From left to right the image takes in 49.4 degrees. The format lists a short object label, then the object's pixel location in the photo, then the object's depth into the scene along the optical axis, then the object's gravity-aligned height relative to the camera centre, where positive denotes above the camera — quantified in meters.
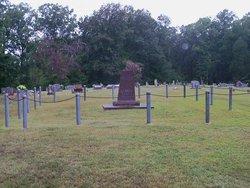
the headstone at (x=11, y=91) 20.03 -0.46
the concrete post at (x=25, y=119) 7.89 -1.00
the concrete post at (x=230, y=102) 11.50 -0.80
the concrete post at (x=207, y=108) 8.23 -0.74
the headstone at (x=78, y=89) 22.61 -0.38
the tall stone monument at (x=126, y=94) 12.92 -0.49
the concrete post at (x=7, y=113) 8.53 -0.88
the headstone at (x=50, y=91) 22.80 -0.55
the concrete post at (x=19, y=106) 11.25 -0.93
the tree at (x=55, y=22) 40.30 +9.39
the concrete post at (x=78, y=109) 8.25 -0.76
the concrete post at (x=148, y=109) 8.25 -0.77
